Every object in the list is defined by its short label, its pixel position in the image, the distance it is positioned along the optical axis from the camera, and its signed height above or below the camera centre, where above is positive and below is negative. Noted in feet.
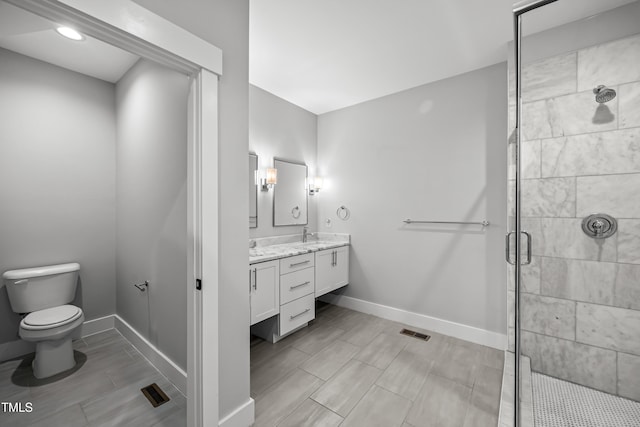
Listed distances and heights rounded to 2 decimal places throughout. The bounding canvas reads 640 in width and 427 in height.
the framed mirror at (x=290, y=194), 10.17 +0.75
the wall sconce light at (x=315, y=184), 11.43 +1.25
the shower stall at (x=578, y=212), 4.42 +0.01
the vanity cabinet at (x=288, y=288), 7.32 -2.36
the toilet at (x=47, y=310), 6.14 -2.45
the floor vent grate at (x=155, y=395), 5.63 -3.95
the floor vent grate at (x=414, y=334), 8.49 -3.94
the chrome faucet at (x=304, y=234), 10.94 -0.86
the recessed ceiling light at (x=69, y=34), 5.87 +4.11
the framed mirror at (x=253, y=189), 9.16 +0.83
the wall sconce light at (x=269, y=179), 9.53 +1.22
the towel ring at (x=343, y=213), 10.98 +0.00
